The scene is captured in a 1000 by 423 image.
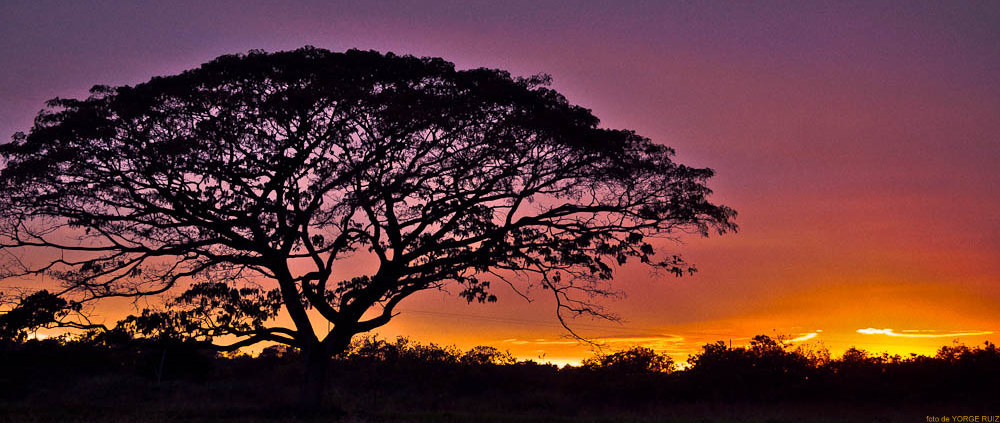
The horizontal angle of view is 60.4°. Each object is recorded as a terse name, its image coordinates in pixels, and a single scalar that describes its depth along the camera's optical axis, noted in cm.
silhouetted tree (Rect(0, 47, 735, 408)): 2317
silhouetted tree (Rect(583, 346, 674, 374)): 4084
